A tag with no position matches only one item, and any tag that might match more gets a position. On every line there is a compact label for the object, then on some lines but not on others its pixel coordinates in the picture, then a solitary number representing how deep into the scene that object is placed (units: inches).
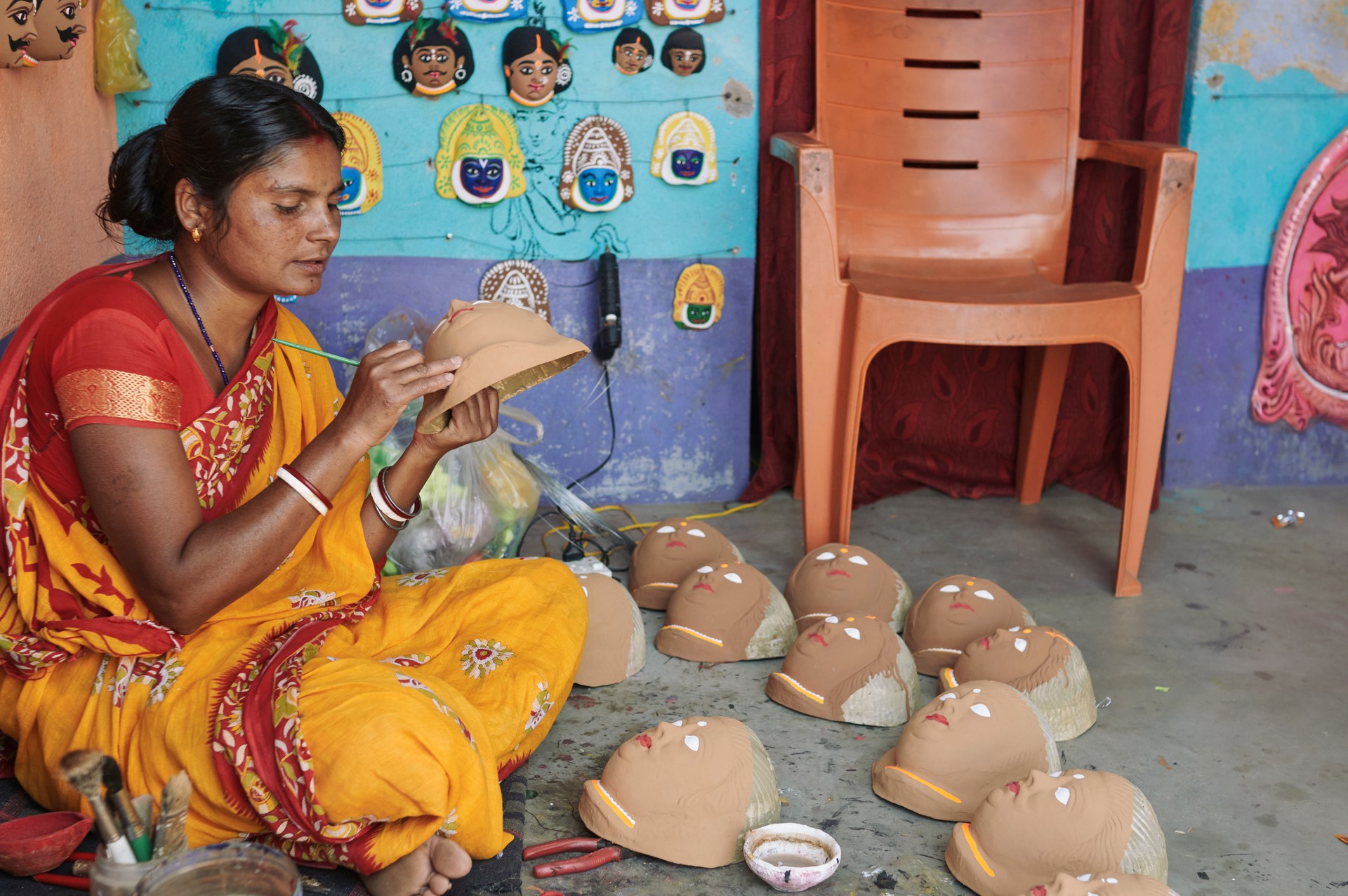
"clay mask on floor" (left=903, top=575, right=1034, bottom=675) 88.1
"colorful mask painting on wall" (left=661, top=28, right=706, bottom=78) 116.0
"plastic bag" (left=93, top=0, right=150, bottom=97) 103.0
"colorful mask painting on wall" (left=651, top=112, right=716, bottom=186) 118.2
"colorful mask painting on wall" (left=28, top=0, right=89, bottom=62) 79.7
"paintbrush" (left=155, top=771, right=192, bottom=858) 45.3
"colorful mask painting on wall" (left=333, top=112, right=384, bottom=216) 114.2
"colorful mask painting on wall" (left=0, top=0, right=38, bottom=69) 74.7
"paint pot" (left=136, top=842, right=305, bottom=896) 43.9
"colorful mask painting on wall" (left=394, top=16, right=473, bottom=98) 112.3
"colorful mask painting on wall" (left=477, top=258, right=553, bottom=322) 119.2
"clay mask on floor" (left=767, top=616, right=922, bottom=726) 80.9
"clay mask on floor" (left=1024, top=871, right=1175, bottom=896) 54.4
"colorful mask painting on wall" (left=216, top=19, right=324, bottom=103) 110.2
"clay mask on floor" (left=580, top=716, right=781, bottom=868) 65.9
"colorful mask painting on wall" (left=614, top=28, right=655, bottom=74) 115.2
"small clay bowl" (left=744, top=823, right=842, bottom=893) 62.6
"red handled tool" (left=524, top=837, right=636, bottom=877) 64.5
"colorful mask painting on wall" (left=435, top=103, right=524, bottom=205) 115.2
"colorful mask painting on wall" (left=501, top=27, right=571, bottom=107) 113.4
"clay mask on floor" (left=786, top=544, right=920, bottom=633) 93.1
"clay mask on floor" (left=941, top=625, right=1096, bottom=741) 79.0
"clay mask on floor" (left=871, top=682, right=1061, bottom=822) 69.4
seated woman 57.4
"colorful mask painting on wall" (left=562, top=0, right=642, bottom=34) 113.7
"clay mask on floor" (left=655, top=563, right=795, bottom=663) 89.9
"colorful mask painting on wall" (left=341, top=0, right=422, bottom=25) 111.0
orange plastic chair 114.4
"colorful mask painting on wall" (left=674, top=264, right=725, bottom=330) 122.3
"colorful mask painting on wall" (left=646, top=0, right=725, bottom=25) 114.7
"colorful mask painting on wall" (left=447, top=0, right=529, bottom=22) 111.9
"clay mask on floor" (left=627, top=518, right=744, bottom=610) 98.7
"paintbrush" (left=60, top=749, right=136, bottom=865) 43.0
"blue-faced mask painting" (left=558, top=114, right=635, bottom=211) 117.0
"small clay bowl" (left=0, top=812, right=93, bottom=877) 58.2
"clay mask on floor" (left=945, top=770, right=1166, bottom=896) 60.8
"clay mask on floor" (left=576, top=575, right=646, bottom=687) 86.3
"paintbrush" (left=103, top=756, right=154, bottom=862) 43.8
